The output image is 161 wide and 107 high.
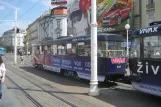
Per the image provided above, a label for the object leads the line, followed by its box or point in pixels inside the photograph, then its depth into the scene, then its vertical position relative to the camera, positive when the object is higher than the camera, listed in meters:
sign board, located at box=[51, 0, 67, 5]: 68.62 +12.27
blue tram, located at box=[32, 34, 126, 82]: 14.05 -0.30
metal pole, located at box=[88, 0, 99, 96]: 11.76 -0.07
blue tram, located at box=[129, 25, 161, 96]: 9.78 -0.33
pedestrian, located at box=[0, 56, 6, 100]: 9.25 -0.64
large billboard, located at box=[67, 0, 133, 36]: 39.50 +5.93
